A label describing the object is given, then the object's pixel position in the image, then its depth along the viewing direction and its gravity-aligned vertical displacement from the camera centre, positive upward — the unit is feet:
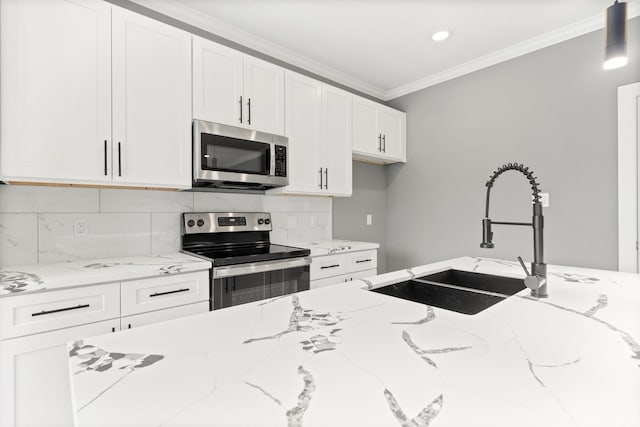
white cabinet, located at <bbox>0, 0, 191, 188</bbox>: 5.05 +2.02
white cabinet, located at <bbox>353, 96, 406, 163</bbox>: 10.19 +2.66
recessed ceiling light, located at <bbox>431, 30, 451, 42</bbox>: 8.19 +4.47
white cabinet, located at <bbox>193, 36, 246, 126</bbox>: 6.88 +2.82
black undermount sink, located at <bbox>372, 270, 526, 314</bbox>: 4.52 -1.12
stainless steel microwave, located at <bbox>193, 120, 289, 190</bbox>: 6.86 +1.27
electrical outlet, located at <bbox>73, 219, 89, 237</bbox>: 6.36 -0.26
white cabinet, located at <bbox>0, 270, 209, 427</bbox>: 4.42 -1.69
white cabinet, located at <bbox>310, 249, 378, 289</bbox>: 8.16 -1.38
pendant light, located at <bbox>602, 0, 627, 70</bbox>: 3.36 +1.84
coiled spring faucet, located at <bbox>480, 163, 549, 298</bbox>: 3.83 -0.38
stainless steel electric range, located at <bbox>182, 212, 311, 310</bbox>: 6.47 -0.88
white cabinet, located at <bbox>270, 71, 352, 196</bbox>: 8.52 +2.13
